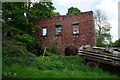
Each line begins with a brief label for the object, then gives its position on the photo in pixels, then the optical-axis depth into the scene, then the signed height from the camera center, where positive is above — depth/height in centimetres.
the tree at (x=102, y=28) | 2050 +301
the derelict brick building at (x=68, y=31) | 1037 +119
